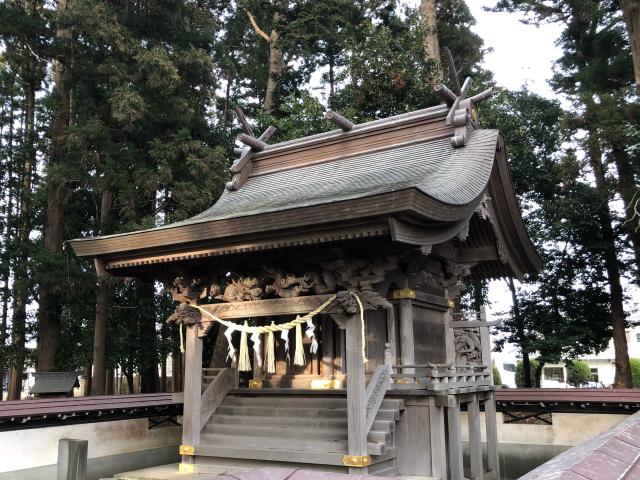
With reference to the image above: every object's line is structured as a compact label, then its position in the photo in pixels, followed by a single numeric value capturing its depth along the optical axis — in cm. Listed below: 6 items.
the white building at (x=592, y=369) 3816
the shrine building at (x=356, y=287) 710
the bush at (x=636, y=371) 2886
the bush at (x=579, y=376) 3338
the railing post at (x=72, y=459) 638
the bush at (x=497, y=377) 2809
